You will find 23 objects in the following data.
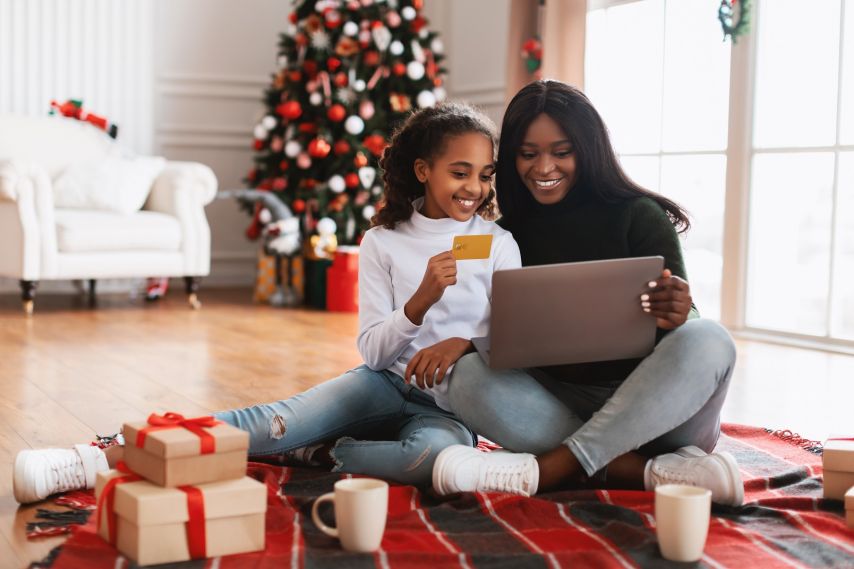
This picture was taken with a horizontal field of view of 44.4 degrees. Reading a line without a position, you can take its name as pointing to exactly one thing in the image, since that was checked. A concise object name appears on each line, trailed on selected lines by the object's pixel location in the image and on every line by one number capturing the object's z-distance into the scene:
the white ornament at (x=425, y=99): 5.11
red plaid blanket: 1.40
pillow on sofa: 4.78
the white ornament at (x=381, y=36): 5.07
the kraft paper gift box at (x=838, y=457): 1.68
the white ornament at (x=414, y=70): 5.12
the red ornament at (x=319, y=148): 5.02
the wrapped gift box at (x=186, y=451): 1.37
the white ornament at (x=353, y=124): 5.00
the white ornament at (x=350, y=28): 5.02
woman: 1.64
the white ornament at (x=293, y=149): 5.14
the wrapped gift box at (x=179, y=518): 1.35
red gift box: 4.83
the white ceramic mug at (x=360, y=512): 1.36
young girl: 1.78
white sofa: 4.42
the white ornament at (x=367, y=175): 5.04
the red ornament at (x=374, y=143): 5.09
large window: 3.82
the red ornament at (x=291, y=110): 5.11
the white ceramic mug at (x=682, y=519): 1.36
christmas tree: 5.07
